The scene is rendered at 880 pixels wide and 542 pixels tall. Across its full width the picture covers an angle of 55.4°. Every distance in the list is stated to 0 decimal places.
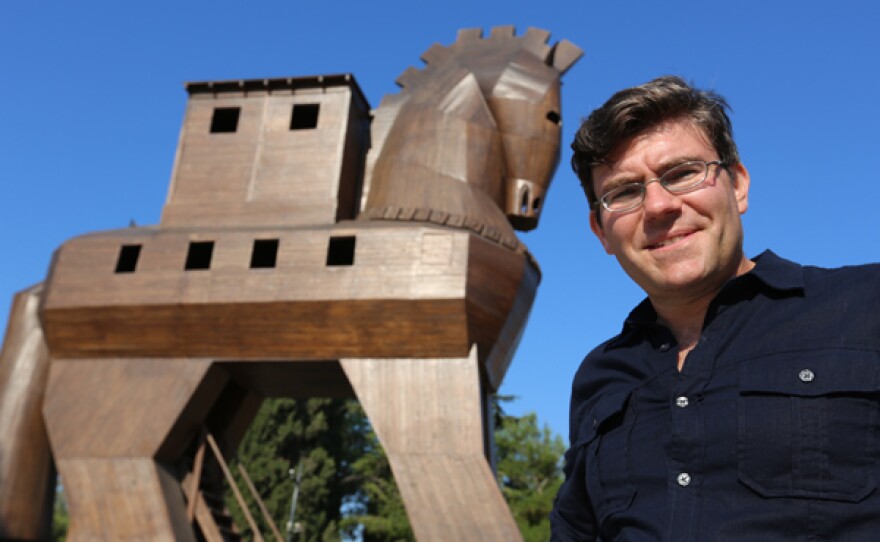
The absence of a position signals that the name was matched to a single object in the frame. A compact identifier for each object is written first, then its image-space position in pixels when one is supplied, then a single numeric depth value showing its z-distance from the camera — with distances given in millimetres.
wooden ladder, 9922
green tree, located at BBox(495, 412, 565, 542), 23094
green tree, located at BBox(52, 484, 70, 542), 44938
